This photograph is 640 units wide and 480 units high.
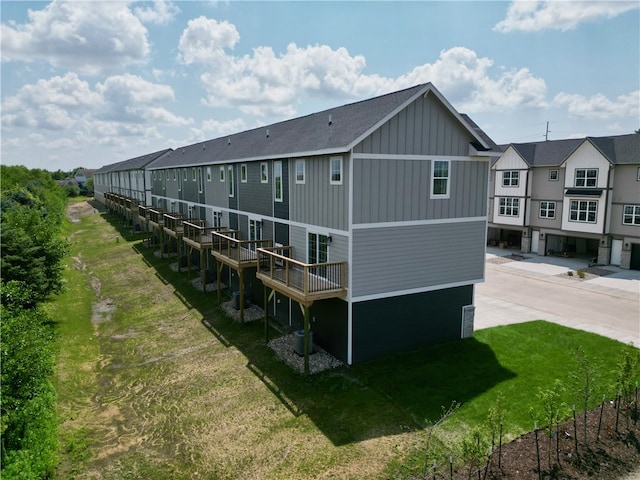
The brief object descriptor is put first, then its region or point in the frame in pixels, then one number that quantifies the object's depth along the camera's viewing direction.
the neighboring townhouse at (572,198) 28.83
